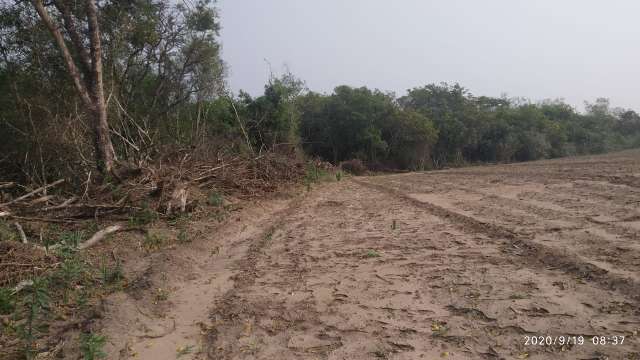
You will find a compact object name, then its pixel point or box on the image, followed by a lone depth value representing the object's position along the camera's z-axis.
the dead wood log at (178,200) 6.61
